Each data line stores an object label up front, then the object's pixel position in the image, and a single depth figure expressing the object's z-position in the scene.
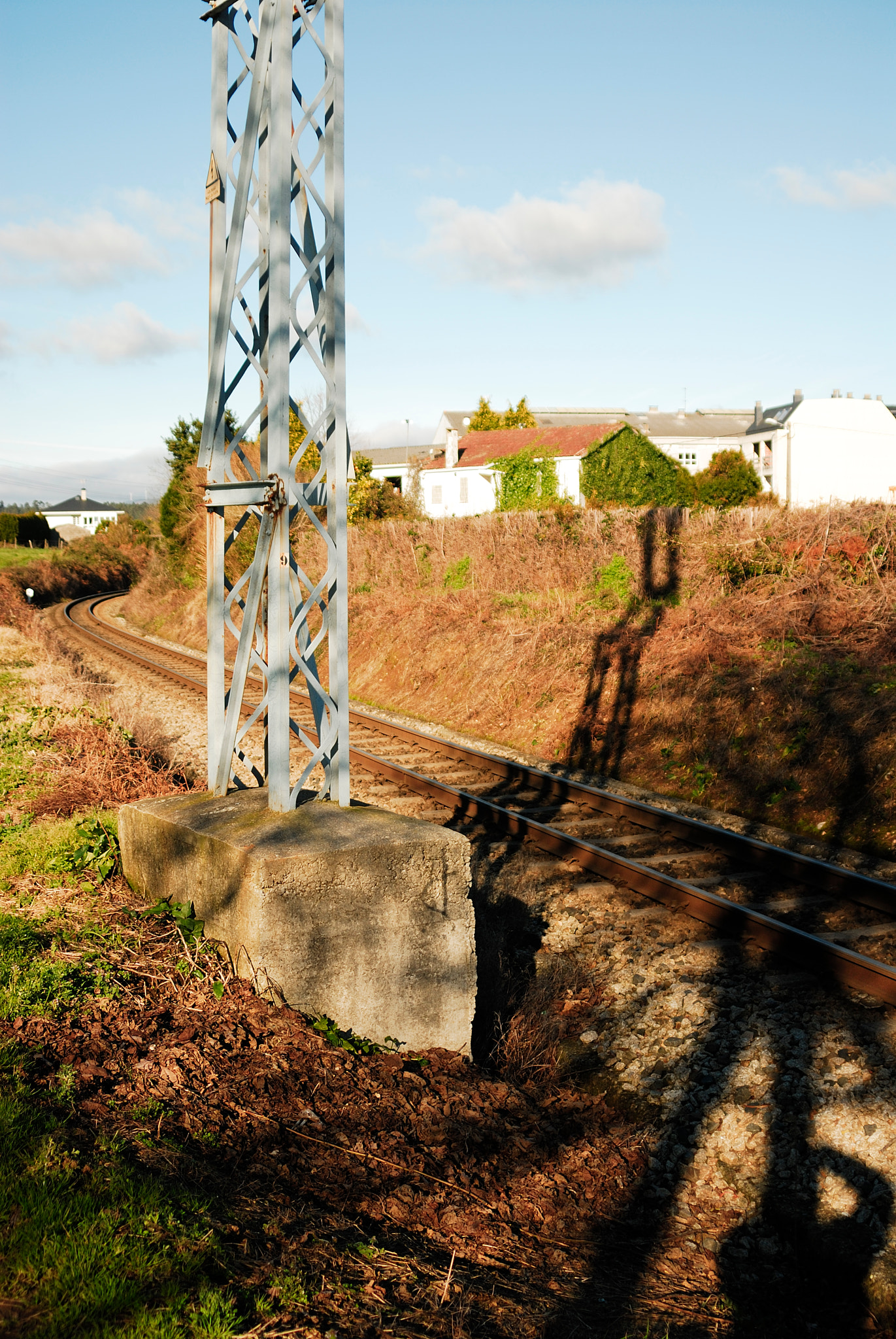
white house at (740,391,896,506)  58.34
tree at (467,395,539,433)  70.69
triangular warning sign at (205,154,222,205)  5.09
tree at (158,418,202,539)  33.50
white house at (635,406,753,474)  81.31
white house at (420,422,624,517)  46.28
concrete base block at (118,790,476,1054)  4.29
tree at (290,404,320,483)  26.73
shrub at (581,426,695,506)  42.47
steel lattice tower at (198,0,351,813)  4.66
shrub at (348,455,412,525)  37.19
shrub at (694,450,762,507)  44.88
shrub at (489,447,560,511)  39.75
